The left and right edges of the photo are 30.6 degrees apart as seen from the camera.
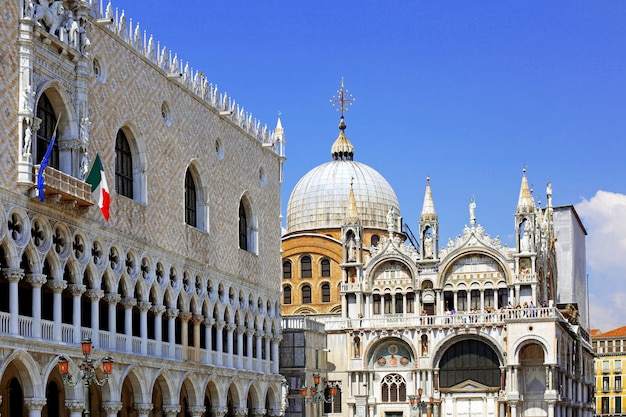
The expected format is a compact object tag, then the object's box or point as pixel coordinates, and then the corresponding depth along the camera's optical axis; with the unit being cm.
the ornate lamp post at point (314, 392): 4295
